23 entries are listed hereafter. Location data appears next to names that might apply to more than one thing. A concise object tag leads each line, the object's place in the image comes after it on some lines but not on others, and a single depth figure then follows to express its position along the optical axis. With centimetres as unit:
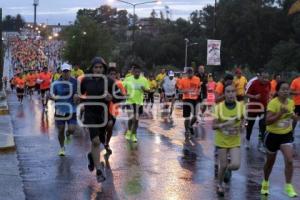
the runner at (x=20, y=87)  3222
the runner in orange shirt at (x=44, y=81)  2543
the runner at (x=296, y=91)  1406
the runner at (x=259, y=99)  1352
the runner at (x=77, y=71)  2233
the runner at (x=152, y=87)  2892
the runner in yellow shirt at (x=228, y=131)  831
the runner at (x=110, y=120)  1005
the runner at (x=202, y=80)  1745
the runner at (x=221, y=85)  1030
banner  3028
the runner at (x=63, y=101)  1173
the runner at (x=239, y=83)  1617
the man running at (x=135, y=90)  1446
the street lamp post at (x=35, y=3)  11106
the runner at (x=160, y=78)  3088
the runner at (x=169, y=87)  2343
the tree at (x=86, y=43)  8194
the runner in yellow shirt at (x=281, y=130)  831
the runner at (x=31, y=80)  3349
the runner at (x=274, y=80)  1677
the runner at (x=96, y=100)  905
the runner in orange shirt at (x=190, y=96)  1539
